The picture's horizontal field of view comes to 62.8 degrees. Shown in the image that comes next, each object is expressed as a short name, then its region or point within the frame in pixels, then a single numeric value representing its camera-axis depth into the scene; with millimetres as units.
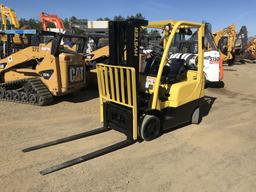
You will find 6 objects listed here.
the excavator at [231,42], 13967
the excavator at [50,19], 11698
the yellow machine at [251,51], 18112
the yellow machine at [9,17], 9947
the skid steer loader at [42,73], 5404
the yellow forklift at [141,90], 3460
